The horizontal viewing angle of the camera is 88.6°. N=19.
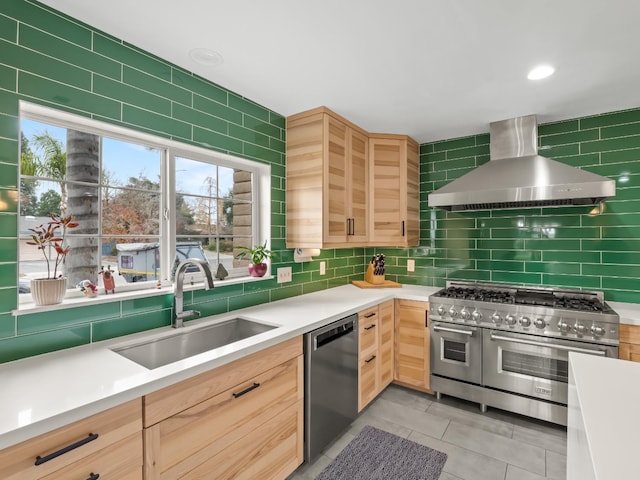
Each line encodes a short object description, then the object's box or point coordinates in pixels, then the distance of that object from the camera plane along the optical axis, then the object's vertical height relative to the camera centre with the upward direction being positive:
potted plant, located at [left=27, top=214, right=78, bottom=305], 1.39 -0.06
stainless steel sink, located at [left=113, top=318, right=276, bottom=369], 1.56 -0.54
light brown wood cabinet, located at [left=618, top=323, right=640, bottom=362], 2.05 -0.65
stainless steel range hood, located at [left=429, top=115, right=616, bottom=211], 2.16 +0.43
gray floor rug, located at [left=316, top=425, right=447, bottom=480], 1.87 -1.33
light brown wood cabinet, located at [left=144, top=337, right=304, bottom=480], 1.19 -0.77
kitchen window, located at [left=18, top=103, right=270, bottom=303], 1.48 +0.23
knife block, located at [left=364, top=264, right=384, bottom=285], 3.23 -0.37
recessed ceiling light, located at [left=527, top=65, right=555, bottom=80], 1.86 +0.98
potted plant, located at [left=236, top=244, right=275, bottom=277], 2.33 -0.12
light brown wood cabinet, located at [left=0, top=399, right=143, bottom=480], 0.88 -0.62
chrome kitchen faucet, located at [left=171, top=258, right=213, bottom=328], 1.73 -0.29
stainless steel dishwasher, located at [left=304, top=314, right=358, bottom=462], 1.87 -0.88
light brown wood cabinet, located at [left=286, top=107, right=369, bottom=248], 2.43 +0.48
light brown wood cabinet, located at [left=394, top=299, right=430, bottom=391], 2.73 -0.88
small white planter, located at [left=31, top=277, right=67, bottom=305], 1.38 -0.21
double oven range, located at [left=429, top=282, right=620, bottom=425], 2.18 -0.72
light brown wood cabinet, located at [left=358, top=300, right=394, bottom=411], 2.37 -0.86
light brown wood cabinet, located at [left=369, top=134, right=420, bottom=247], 3.02 +0.47
